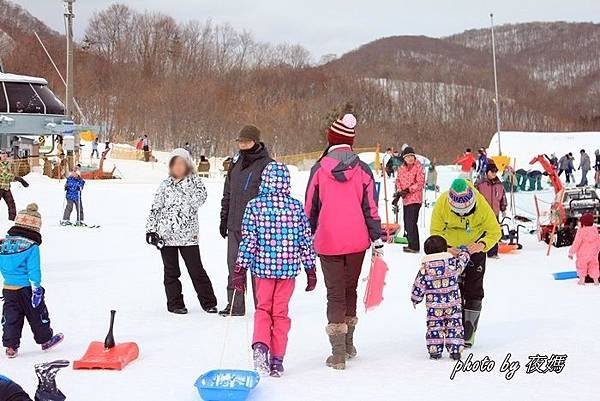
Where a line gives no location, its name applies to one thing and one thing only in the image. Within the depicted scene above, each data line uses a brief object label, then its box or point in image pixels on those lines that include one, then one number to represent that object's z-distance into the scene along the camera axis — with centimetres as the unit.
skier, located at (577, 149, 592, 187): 3400
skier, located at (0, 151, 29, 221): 1648
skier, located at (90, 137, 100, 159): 4235
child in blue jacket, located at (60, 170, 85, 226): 1630
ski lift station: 3903
